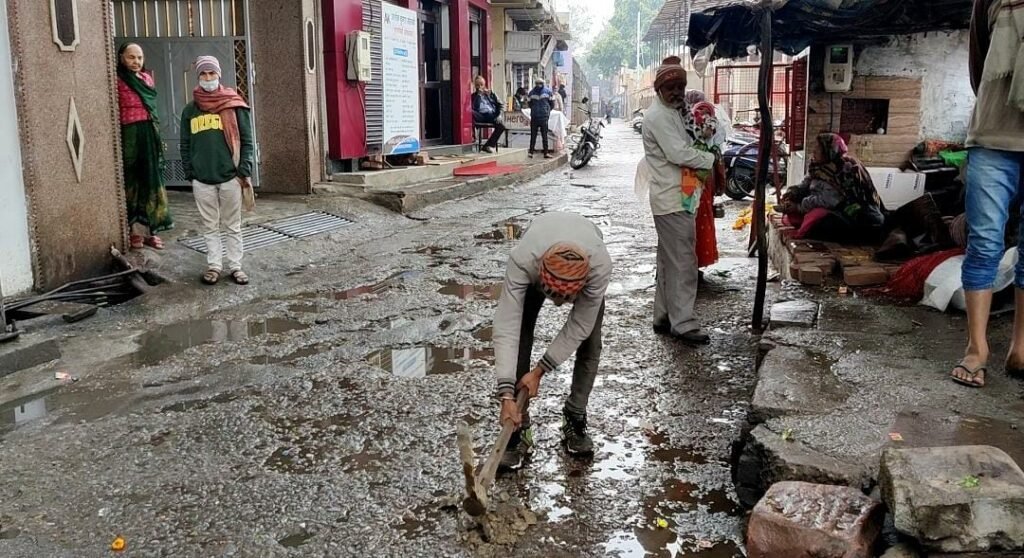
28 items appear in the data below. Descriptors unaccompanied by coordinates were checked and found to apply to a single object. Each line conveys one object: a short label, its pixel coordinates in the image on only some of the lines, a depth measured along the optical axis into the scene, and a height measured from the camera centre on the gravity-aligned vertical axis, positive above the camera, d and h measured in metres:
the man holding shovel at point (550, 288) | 3.12 -0.60
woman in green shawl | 7.43 -0.16
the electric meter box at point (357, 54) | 11.59 +0.96
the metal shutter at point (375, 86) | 12.38 +0.58
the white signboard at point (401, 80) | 13.03 +0.71
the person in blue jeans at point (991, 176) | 3.76 -0.24
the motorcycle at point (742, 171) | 13.53 -0.73
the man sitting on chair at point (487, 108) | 17.72 +0.35
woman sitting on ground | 7.16 -0.63
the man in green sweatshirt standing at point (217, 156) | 7.03 -0.22
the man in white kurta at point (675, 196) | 5.57 -0.46
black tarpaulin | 5.99 +0.73
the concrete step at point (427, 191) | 11.26 -0.90
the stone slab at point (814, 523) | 2.75 -1.26
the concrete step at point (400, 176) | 11.27 -0.68
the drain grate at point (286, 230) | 8.34 -1.04
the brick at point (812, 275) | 6.42 -1.10
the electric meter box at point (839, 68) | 8.22 +0.49
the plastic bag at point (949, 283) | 5.18 -0.97
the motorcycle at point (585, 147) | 19.91 -0.51
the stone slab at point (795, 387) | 3.75 -1.19
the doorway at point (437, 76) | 16.80 +0.95
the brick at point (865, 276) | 6.12 -1.06
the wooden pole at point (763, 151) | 5.65 -0.19
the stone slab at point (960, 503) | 2.60 -1.13
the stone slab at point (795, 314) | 5.21 -1.16
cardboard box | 8.08 -0.59
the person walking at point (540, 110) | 19.48 +0.34
